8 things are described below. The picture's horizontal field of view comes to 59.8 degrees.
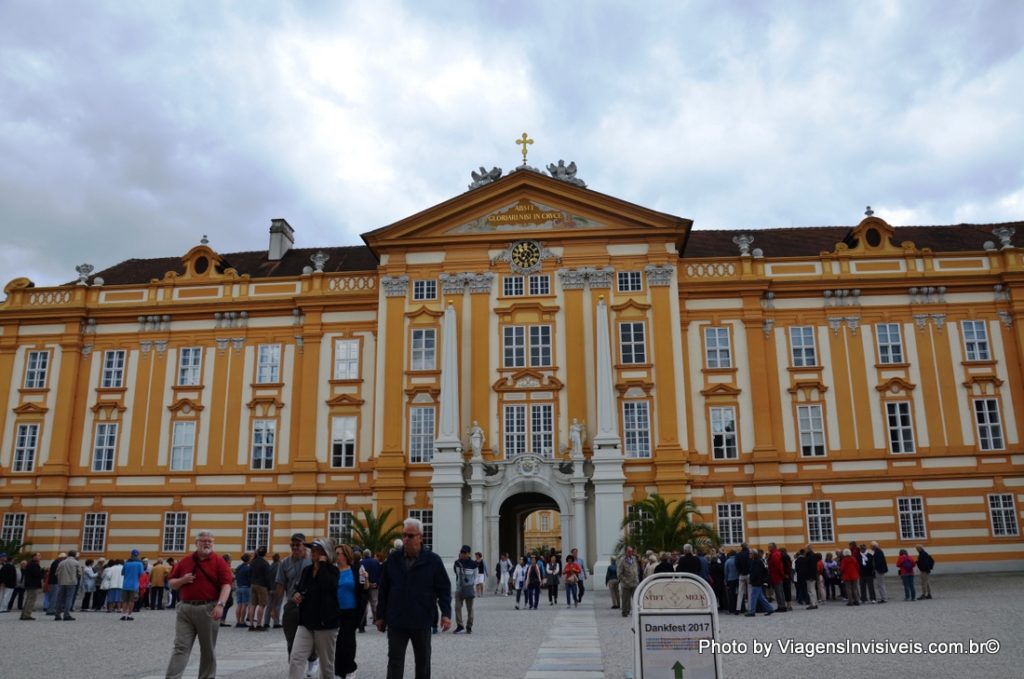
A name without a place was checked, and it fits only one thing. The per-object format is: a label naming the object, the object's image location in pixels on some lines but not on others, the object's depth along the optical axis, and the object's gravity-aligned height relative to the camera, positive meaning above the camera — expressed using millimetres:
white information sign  8727 -768
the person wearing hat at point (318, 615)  10430 -698
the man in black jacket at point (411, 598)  9289 -457
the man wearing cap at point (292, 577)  11500 -374
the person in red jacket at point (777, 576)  23406 -654
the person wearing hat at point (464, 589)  19191 -758
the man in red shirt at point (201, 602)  10453 -536
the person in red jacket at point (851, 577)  24969 -761
